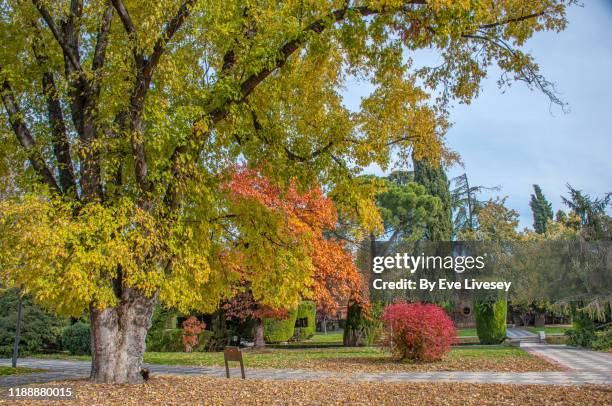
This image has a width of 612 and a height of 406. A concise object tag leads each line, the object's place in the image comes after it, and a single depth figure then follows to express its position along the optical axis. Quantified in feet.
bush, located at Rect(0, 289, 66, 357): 71.92
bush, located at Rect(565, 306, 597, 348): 68.03
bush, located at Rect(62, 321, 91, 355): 74.33
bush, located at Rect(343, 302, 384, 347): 75.39
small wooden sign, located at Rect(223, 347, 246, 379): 36.32
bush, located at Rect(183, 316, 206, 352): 74.08
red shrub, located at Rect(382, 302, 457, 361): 49.83
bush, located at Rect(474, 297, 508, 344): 78.38
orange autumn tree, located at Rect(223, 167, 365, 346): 61.16
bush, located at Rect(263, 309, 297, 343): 85.56
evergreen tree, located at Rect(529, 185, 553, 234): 166.48
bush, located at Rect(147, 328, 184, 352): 78.02
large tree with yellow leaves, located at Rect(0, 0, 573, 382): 27.43
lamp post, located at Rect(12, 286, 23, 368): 50.70
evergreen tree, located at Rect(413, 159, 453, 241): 123.50
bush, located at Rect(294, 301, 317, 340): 96.02
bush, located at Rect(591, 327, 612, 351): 65.35
